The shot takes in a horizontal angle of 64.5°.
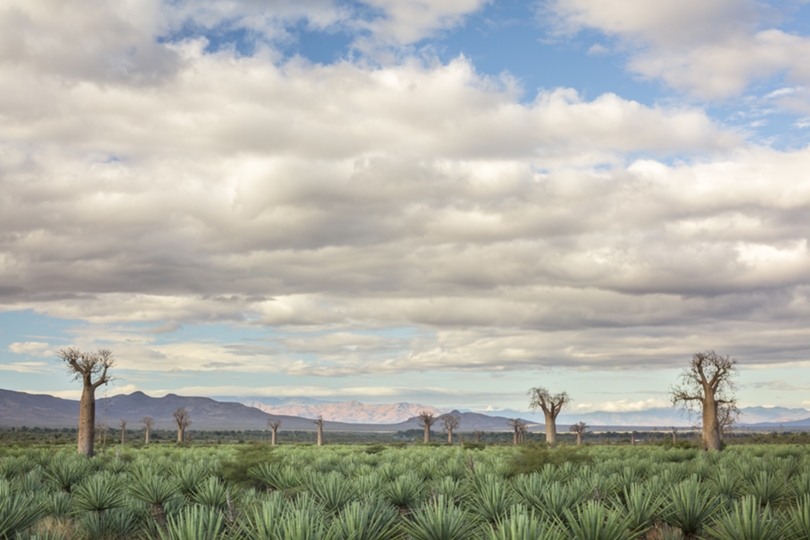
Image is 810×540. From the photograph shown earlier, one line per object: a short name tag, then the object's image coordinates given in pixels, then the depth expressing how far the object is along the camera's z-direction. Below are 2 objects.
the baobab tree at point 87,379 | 28.50
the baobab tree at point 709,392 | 31.15
